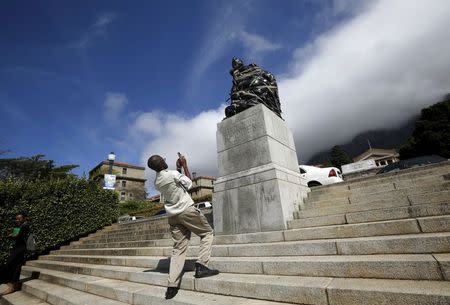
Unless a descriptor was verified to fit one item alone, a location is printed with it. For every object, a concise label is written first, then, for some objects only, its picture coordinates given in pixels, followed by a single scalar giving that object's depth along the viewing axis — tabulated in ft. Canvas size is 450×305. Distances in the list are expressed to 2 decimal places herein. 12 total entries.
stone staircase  7.60
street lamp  51.51
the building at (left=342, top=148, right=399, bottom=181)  74.61
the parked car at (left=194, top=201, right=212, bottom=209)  61.68
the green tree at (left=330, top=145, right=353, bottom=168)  194.59
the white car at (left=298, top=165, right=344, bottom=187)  35.32
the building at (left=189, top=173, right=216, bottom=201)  177.18
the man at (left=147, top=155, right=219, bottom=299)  11.08
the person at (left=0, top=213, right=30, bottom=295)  20.63
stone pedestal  15.97
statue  21.07
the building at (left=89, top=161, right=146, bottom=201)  182.91
